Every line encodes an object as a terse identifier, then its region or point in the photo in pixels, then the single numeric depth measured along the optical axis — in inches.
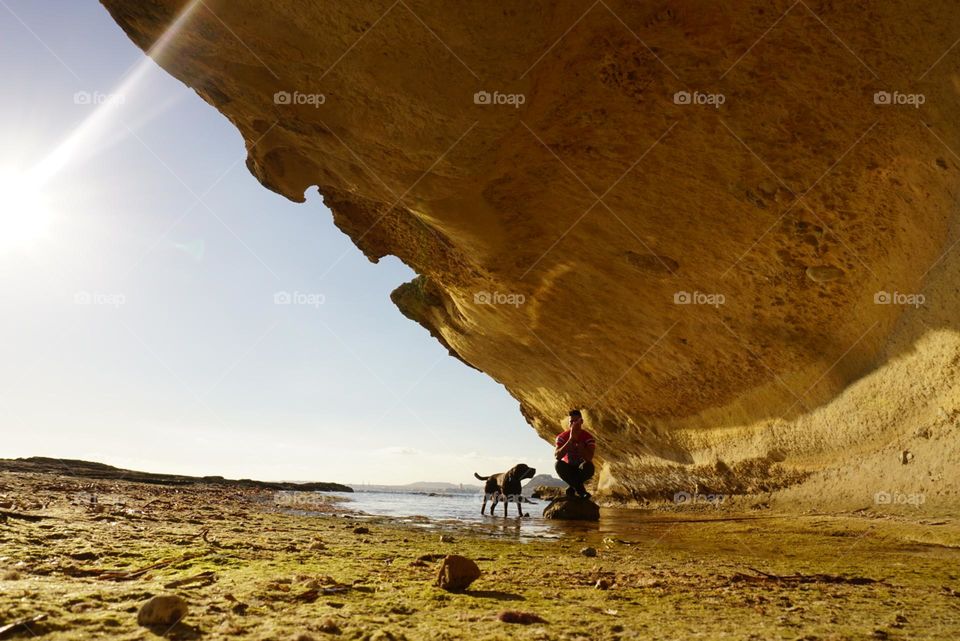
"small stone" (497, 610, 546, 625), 79.1
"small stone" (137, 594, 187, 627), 70.5
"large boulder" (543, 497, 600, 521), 372.8
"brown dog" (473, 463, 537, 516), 447.4
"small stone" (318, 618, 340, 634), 72.0
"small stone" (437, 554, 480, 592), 99.0
